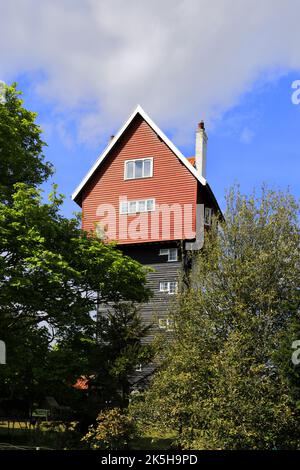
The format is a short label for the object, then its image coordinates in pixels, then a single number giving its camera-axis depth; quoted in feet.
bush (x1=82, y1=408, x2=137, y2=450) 92.79
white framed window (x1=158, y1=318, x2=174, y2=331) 93.27
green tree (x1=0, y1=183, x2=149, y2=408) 90.12
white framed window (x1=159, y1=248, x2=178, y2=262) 147.02
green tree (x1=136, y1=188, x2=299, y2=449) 77.10
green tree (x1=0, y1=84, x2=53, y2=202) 98.48
